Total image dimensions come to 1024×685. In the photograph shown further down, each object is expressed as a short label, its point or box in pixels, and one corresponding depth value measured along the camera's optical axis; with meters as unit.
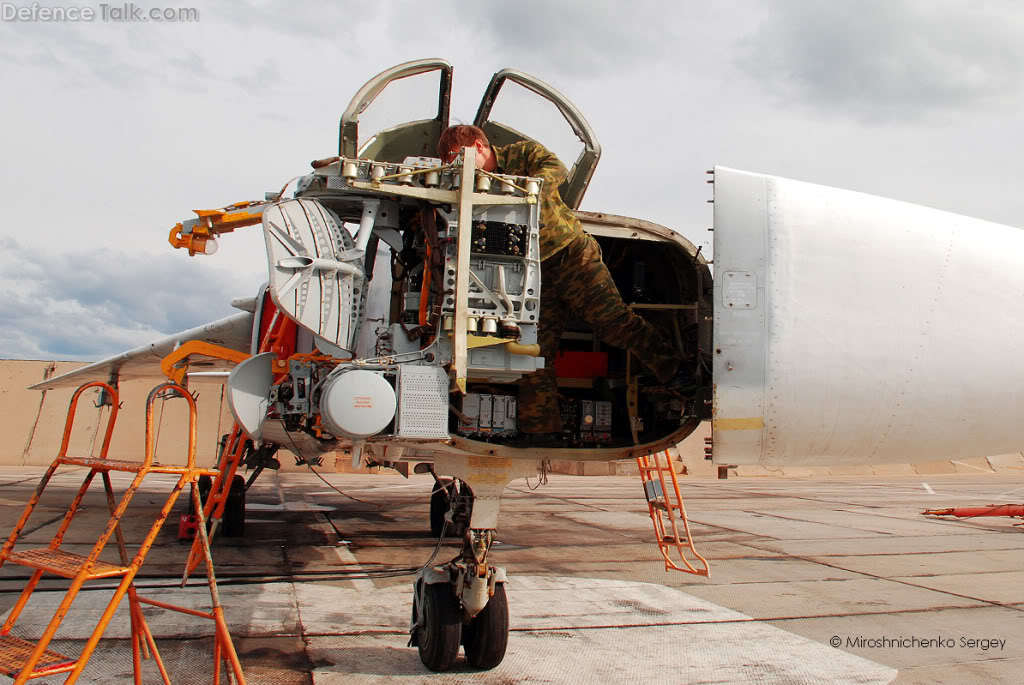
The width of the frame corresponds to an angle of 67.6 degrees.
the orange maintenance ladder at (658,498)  5.81
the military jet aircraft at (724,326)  3.93
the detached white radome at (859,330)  3.93
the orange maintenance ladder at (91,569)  2.93
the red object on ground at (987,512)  11.75
